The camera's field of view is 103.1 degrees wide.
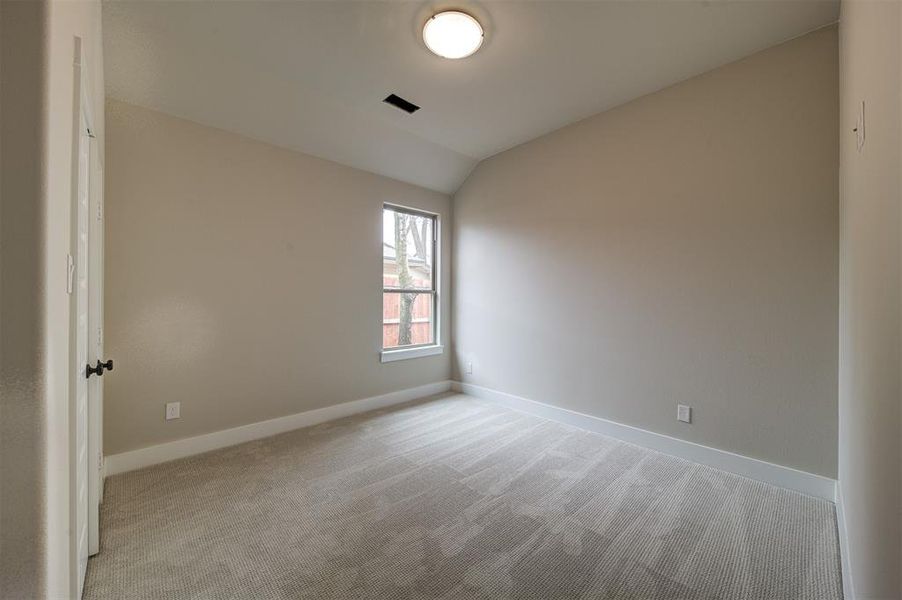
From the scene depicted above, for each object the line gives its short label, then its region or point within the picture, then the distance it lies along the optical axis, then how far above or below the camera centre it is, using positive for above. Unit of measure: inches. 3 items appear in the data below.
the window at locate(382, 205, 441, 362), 154.3 +7.6
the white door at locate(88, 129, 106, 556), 62.9 -7.7
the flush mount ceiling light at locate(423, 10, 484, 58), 78.5 +61.0
